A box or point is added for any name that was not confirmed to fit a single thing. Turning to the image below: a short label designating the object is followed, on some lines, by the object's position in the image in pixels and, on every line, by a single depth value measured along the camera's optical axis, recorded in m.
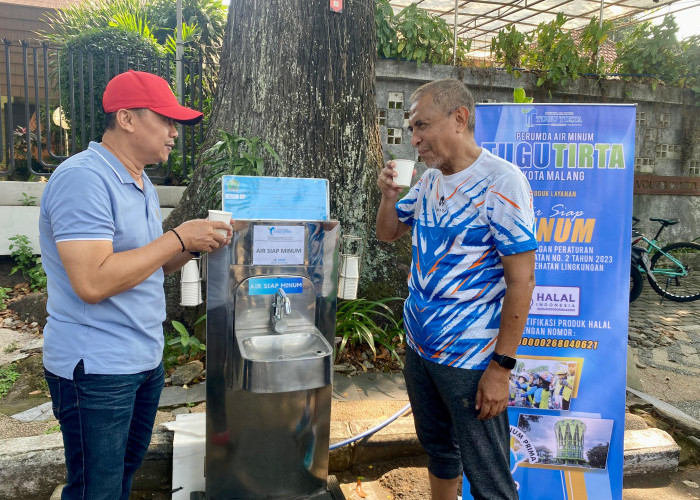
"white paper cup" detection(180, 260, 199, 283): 2.22
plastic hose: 2.82
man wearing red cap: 1.53
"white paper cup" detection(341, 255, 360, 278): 2.72
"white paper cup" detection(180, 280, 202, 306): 2.24
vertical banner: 2.54
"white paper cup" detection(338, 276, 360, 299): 2.70
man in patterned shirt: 1.76
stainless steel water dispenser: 2.03
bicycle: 6.86
